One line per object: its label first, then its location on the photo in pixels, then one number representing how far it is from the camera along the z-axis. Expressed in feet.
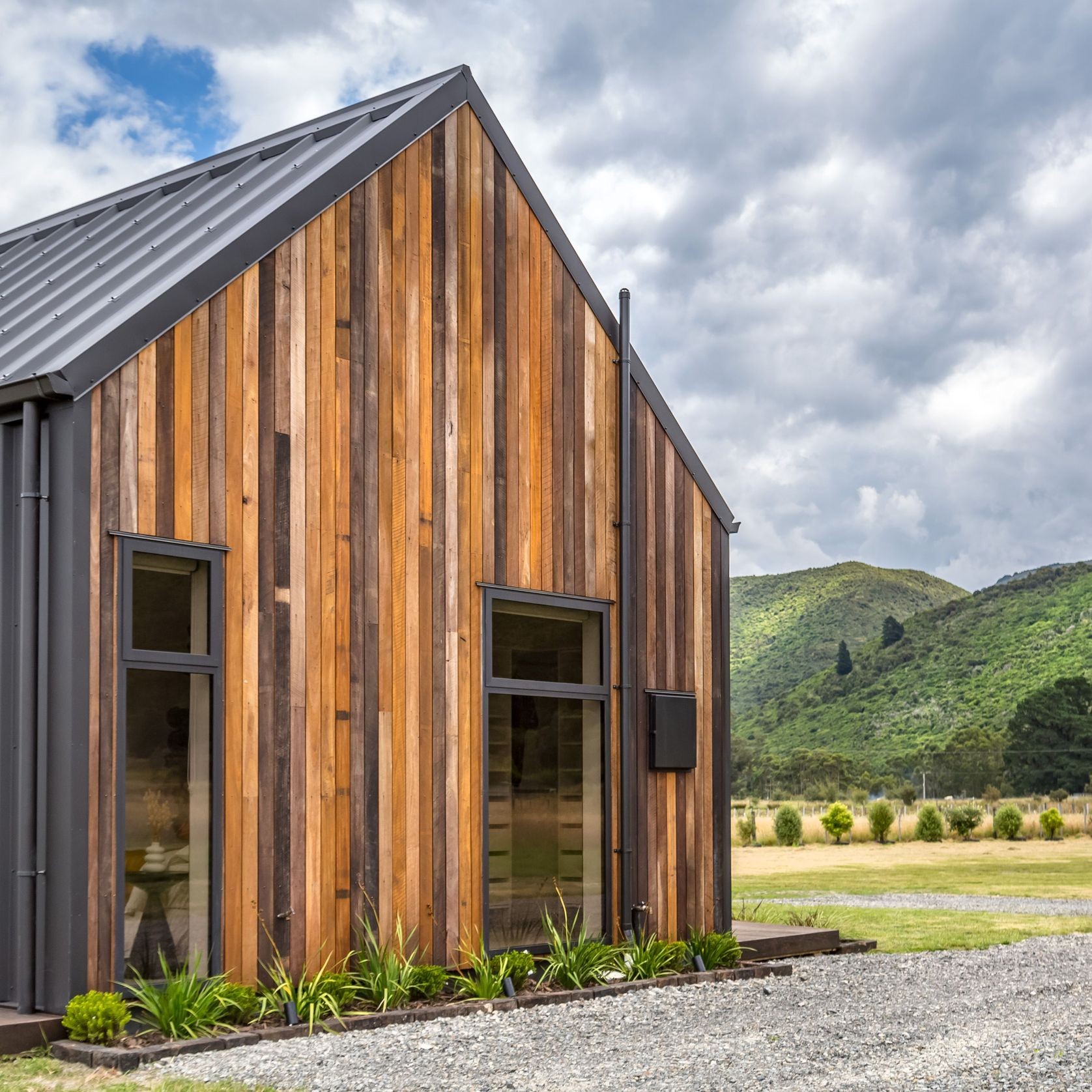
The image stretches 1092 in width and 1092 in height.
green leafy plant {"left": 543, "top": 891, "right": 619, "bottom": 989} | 26.78
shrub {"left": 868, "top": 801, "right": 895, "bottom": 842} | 99.60
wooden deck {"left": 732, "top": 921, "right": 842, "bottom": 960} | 32.35
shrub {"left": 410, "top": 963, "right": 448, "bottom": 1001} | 23.99
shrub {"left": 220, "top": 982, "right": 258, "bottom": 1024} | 20.86
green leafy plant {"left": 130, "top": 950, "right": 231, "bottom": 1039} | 19.79
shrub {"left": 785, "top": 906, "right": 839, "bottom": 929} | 36.55
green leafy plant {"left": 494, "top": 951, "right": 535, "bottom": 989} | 25.98
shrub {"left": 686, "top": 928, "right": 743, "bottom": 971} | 30.19
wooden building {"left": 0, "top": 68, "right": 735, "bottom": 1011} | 20.27
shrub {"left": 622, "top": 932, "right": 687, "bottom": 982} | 28.17
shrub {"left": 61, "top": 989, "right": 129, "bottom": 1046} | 18.80
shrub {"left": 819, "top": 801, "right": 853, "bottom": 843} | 99.91
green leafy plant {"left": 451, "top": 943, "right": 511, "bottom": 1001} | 24.86
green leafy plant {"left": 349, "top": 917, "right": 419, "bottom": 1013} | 23.13
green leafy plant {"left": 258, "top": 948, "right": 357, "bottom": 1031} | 21.67
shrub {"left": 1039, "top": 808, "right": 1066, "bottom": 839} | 101.96
